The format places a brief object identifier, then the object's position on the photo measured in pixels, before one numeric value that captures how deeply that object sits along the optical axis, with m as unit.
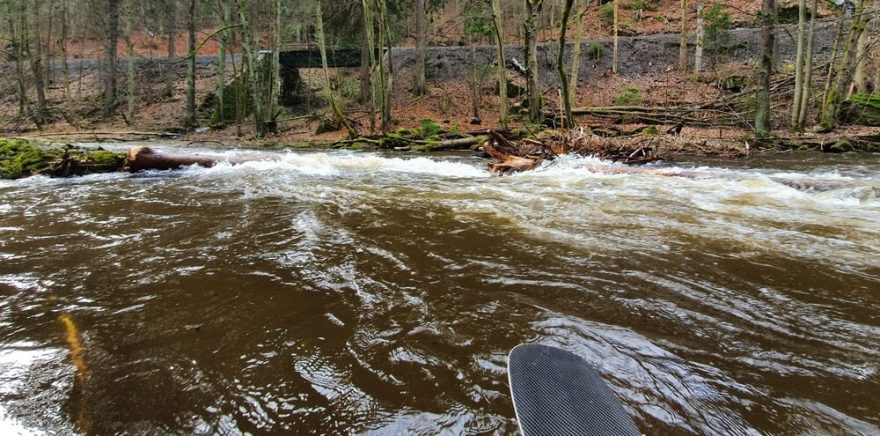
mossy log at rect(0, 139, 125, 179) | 8.99
